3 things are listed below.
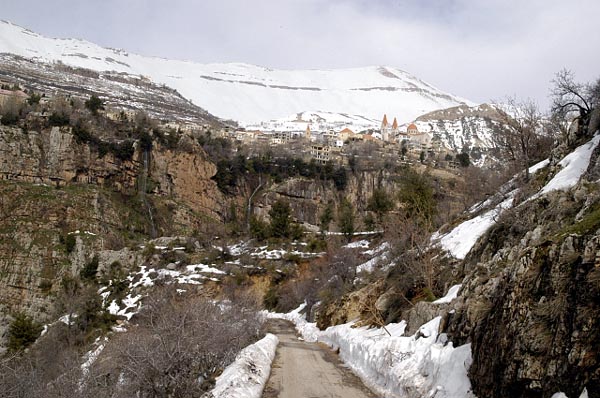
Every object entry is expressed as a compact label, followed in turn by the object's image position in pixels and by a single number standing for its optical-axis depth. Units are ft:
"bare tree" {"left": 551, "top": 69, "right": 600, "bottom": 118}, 66.44
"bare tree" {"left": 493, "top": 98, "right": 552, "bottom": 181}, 87.22
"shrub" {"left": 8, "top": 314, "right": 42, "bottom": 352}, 124.18
